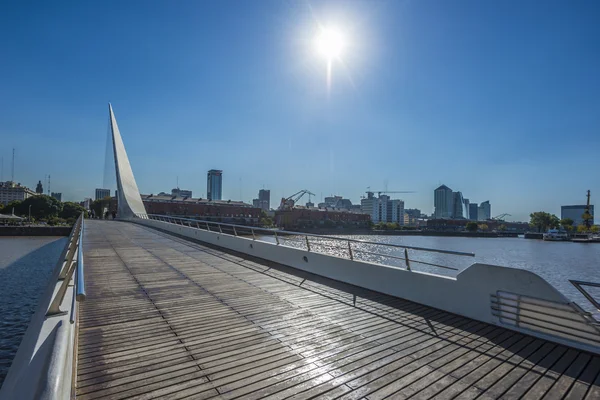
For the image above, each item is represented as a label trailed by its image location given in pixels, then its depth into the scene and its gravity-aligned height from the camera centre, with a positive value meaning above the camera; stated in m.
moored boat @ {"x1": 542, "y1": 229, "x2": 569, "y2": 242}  95.00 -5.73
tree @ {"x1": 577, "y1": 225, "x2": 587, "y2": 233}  115.61 -3.73
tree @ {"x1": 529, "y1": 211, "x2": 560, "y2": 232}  124.06 -1.12
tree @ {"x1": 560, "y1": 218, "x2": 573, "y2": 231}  119.27 -2.35
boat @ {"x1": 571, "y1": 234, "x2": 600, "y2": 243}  87.26 -5.71
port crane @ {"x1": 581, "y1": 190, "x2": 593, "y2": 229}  102.25 +1.23
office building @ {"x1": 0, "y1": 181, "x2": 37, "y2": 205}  156.62 +6.72
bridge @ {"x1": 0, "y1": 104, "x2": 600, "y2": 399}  3.24 -1.75
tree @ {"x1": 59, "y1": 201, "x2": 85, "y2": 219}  91.31 -0.92
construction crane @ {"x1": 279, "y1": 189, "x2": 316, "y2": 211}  128.88 +1.96
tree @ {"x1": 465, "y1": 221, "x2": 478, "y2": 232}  138.00 -4.78
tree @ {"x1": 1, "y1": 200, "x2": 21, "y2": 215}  88.39 -0.41
